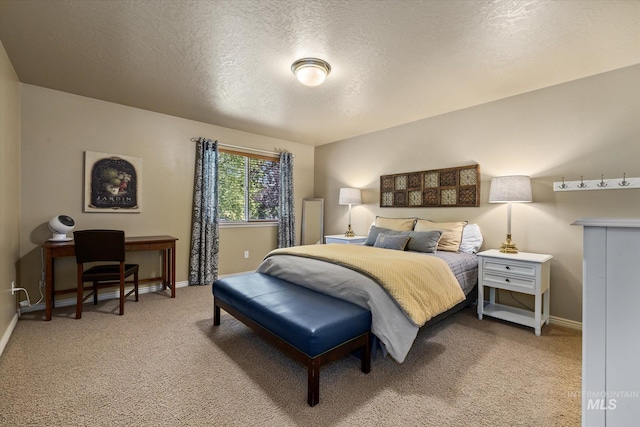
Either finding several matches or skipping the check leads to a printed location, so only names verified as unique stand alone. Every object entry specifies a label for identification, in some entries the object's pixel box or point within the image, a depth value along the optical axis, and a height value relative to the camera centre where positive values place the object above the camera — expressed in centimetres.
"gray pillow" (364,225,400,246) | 379 -26
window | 462 +47
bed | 197 -48
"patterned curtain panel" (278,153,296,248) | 511 +15
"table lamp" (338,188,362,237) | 468 +31
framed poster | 340 +39
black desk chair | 284 -43
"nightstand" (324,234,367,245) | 440 -40
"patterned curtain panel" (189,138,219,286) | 416 -6
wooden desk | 280 -43
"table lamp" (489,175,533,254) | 287 +25
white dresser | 97 -38
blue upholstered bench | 167 -71
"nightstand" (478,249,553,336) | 260 -62
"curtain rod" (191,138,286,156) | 448 +110
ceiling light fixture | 246 +129
